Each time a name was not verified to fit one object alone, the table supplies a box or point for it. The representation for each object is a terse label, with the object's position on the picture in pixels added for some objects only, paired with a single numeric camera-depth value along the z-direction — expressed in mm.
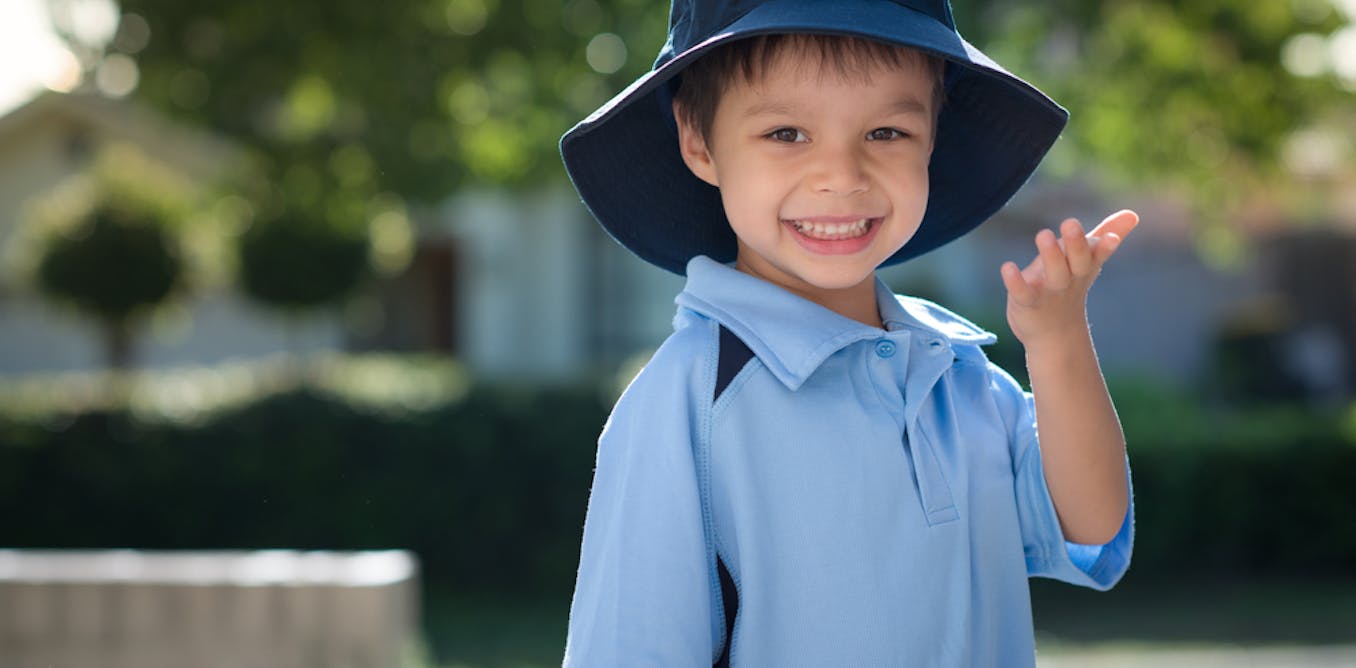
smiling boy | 1578
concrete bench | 5754
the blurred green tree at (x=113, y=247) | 9445
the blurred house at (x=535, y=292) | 14680
